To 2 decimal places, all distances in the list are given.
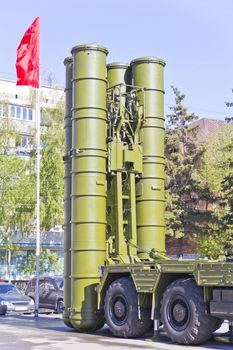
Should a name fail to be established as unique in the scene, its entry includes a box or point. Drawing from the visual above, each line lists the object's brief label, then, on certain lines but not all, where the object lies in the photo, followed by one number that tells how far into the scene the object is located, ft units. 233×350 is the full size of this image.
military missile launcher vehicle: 52.39
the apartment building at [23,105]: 152.05
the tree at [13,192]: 140.97
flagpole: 80.59
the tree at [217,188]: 104.88
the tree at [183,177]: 120.67
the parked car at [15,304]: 83.96
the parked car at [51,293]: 88.74
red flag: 88.02
